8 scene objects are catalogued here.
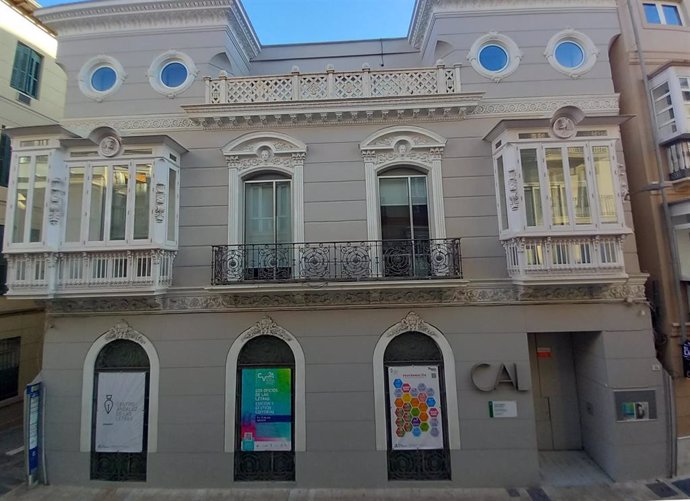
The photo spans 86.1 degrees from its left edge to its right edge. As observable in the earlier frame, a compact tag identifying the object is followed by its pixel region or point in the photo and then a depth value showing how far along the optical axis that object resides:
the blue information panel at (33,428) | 7.66
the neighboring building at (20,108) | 11.30
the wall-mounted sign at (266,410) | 7.87
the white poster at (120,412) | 7.98
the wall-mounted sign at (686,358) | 7.82
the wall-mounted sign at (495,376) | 7.75
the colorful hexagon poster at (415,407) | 7.80
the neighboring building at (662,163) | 8.13
